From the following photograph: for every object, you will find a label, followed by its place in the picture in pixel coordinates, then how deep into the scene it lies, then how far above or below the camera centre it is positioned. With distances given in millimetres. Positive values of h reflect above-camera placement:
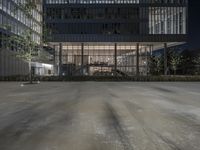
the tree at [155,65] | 34912 +2007
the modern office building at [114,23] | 33280 +11667
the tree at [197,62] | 35361 +2733
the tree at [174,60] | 35106 +3237
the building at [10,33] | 28384 +8009
